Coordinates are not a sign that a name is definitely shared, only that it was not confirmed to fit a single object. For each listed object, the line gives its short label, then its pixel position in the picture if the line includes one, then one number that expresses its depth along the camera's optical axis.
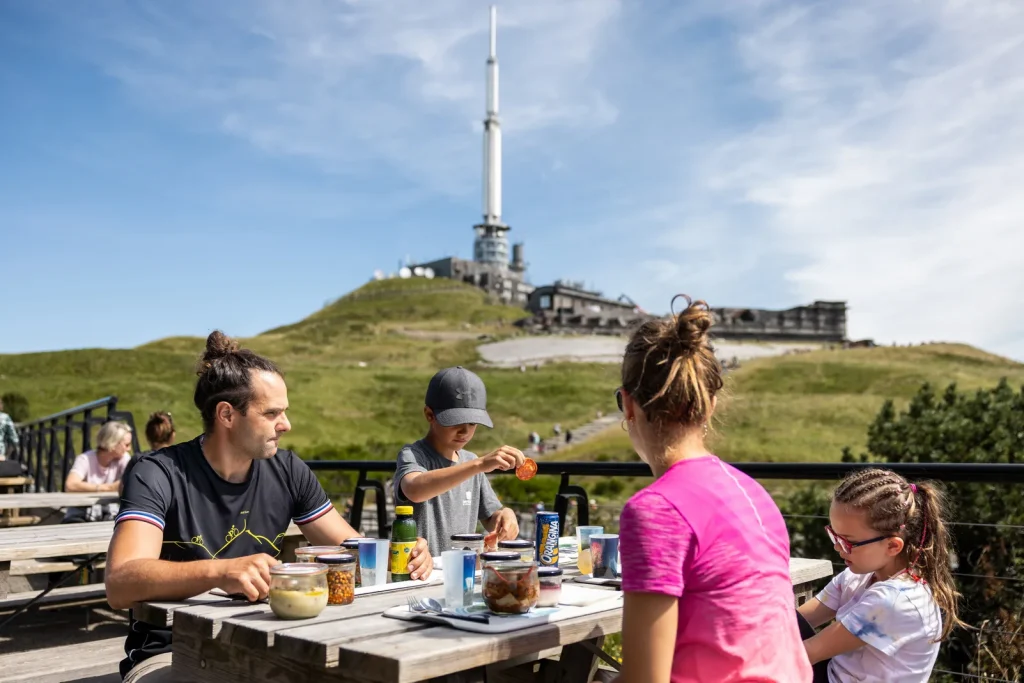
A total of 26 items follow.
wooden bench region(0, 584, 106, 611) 4.48
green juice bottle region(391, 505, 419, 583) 2.79
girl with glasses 2.53
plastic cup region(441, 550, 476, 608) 2.30
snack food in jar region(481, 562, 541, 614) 2.24
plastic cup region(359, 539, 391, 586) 2.66
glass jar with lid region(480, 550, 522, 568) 2.32
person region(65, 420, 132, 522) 6.95
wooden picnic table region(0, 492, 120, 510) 6.12
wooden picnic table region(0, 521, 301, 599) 4.16
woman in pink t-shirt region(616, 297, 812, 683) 1.76
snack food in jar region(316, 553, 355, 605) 2.35
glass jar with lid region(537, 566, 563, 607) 2.39
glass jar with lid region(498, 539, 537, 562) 2.48
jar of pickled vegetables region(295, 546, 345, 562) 2.40
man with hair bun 2.60
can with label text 3.09
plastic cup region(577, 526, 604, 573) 3.04
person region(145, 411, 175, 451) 6.68
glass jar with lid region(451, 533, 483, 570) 2.82
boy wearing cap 3.60
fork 2.16
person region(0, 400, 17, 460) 10.64
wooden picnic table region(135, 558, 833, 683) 1.89
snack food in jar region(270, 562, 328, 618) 2.16
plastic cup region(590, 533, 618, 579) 2.96
